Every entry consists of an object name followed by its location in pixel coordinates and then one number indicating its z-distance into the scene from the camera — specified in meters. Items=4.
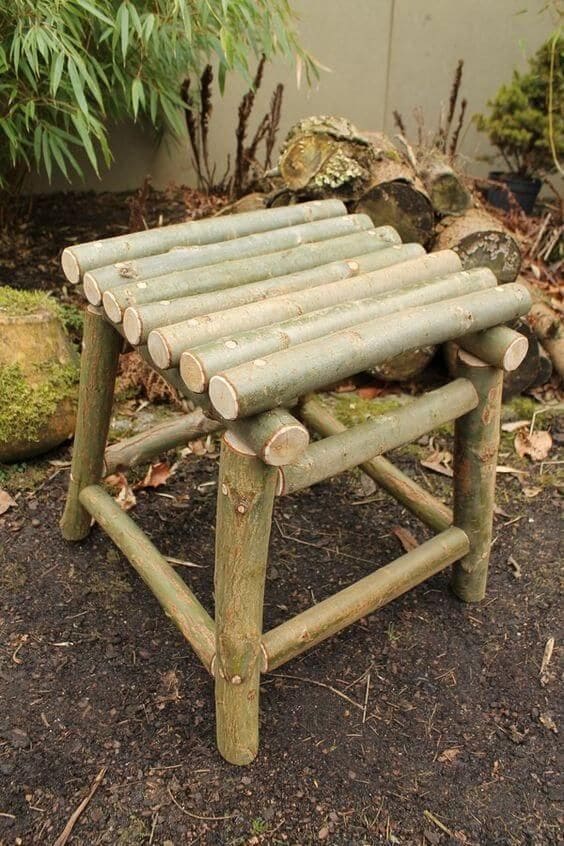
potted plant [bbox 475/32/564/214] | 3.70
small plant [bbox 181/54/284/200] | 3.29
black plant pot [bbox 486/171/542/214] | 4.06
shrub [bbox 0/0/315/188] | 2.21
